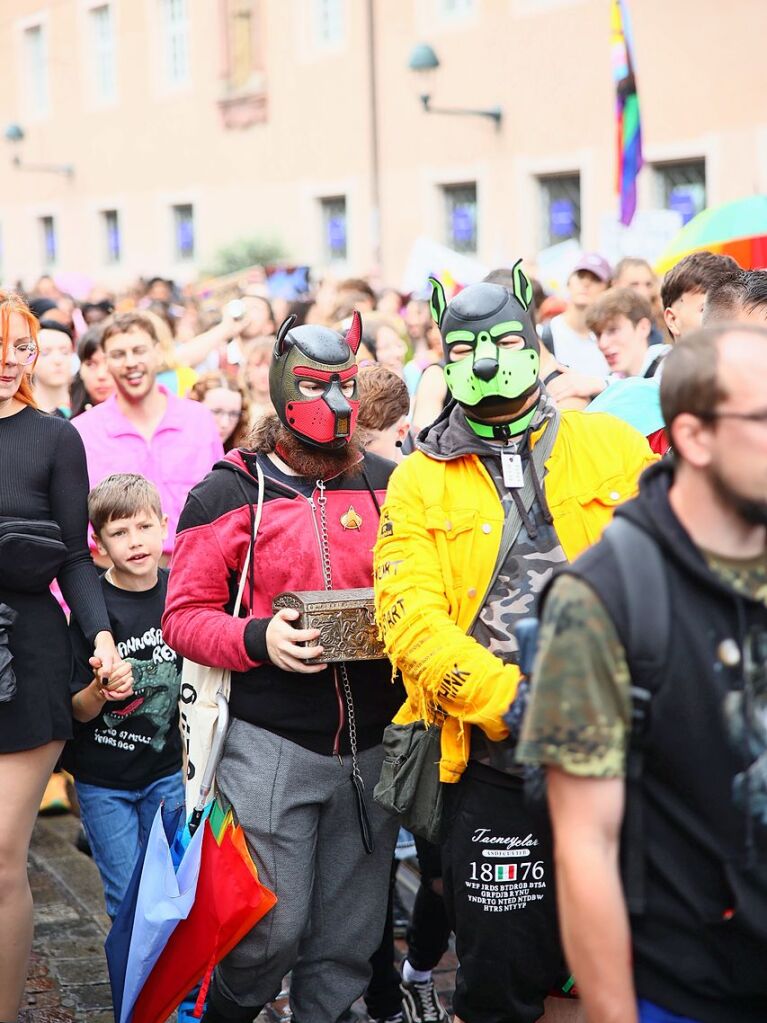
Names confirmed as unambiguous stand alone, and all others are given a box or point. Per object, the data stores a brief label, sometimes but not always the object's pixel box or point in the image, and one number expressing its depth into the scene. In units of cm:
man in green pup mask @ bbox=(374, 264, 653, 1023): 331
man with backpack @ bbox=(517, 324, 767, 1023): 229
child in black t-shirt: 460
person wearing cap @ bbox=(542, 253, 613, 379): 780
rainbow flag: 1086
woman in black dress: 396
